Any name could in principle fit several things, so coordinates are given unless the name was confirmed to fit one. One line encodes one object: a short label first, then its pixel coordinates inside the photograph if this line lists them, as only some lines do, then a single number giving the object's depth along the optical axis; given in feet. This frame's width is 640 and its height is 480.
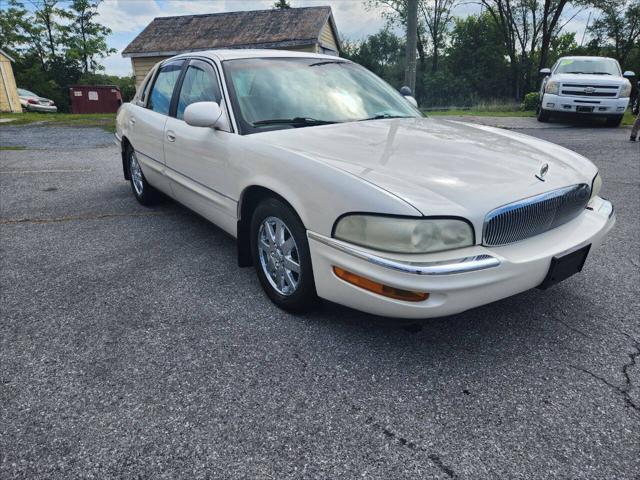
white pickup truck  34.09
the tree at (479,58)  115.96
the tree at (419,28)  113.50
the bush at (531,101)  54.90
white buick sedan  6.36
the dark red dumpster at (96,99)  77.20
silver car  85.39
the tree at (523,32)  93.56
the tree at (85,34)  124.88
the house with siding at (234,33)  63.25
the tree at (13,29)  120.67
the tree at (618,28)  93.25
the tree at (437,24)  121.49
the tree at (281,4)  118.32
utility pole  31.30
